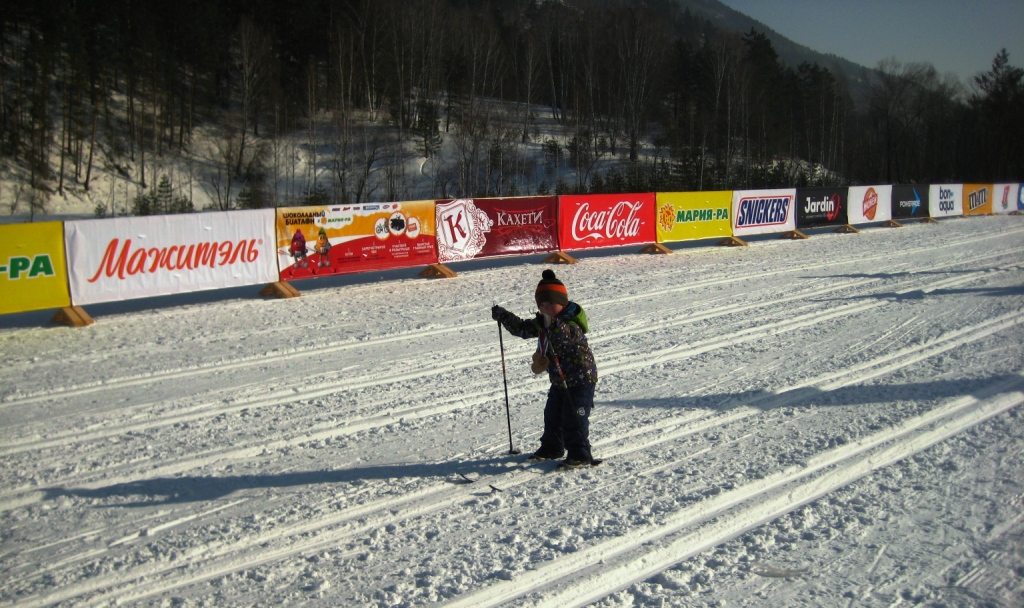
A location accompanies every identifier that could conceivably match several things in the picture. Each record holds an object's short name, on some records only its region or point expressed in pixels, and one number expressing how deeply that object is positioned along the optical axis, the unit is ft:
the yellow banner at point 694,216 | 65.21
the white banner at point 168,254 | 39.04
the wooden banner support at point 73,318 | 37.60
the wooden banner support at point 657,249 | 63.41
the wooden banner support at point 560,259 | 57.98
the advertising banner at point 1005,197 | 113.91
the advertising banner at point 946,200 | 100.48
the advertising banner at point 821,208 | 79.15
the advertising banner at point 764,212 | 71.31
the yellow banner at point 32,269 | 36.81
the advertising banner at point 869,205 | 86.42
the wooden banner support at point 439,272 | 51.78
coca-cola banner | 59.93
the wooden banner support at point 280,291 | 44.93
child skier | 18.58
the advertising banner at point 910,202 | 94.17
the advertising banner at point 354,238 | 46.21
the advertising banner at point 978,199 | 107.96
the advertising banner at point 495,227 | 53.16
